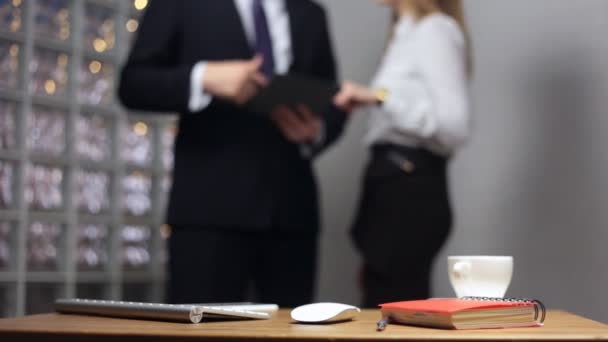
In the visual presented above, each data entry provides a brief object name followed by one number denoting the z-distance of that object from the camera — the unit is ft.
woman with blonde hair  13.48
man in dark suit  13.36
